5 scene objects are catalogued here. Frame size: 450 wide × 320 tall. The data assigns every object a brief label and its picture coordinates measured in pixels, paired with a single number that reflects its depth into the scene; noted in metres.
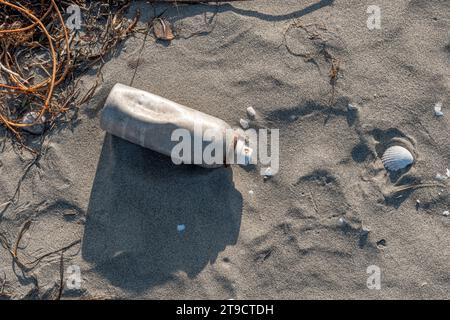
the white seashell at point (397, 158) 3.10
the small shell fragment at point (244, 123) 3.16
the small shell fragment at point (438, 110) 3.18
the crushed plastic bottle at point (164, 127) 2.88
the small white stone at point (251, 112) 3.17
